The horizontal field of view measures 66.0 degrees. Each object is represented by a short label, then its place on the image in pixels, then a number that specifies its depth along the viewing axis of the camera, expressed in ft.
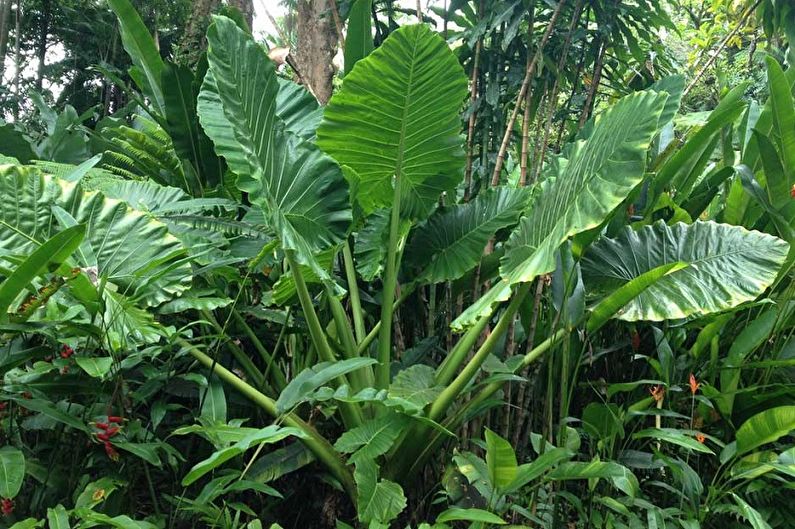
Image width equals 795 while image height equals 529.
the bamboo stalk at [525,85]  5.78
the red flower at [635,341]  5.39
